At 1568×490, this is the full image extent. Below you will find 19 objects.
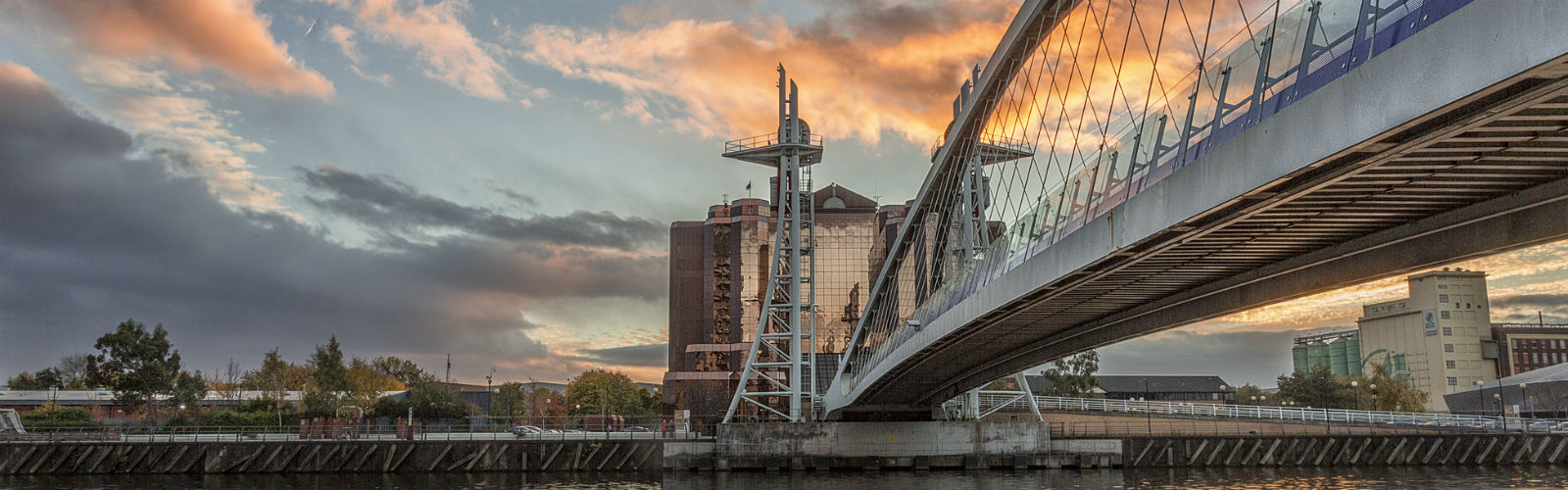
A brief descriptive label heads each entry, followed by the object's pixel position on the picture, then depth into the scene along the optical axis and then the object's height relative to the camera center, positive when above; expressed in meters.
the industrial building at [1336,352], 142.75 +7.89
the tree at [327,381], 66.12 +2.26
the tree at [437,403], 62.16 +0.88
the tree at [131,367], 62.53 +2.89
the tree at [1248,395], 111.82 +1.81
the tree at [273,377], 71.31 +2.68
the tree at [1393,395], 75.56 +1.09
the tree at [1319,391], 85.19 +1.59
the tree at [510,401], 100.56 +1.55
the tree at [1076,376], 83.94 +2.79
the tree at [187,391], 65.05 +1.67
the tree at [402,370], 97.44 +4.20
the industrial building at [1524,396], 72.81 +0.97
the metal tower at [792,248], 47.12 +7.23
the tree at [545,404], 109.16 +1.40
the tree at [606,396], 85.79 +1.61
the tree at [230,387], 82.87 +2.57
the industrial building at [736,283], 77.06 +9.23
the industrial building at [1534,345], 113.75 +6.54
